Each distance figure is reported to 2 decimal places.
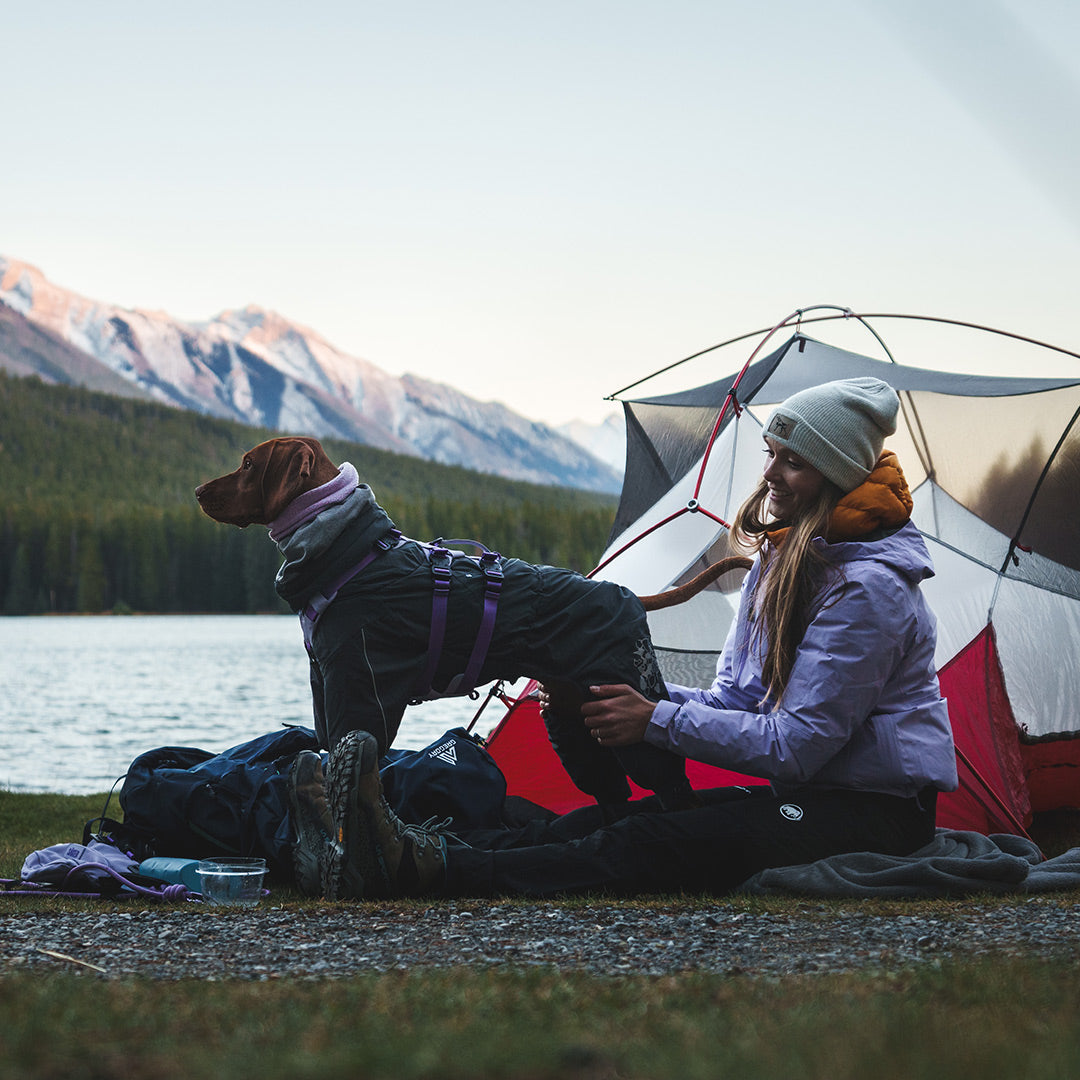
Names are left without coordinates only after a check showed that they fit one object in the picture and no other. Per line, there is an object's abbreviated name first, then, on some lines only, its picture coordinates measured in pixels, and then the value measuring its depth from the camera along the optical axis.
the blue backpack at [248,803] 5.62
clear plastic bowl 4.79
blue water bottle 5.09
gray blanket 4.47
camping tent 6.69
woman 4.51
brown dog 4.72
